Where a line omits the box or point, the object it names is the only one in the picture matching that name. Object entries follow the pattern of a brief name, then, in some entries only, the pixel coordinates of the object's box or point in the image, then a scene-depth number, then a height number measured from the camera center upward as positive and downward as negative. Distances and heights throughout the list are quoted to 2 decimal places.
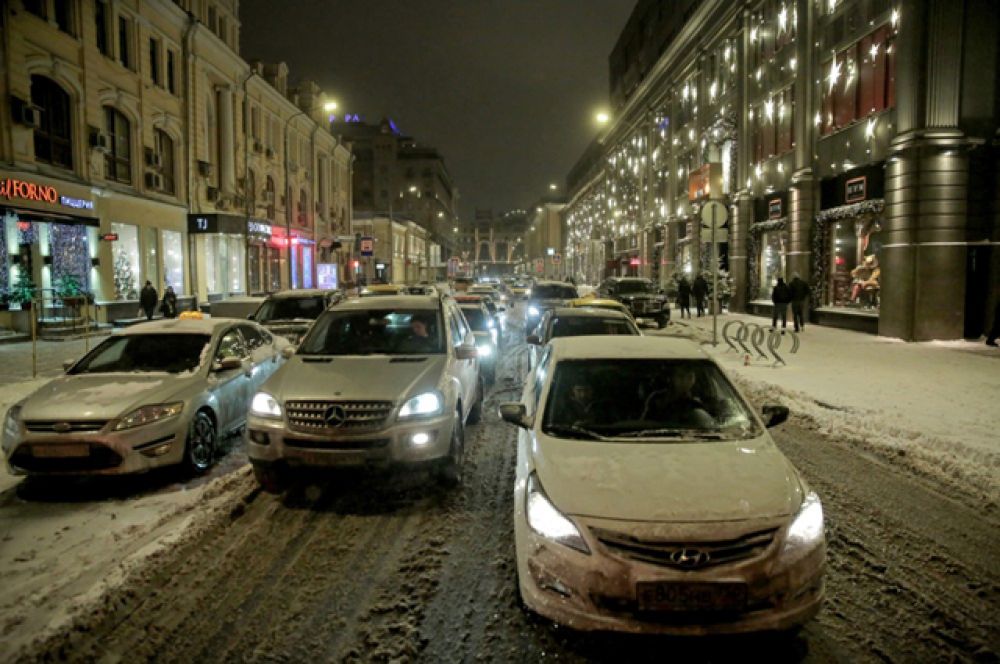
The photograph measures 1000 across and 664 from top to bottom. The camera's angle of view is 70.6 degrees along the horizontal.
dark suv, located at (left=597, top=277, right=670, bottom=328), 26.62 -0.33
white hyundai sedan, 3.55 -1.27
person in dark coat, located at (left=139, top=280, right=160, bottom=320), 25.84 -0.31
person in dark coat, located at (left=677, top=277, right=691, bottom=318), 31.75 -0.25
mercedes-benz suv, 6.15 -1.12
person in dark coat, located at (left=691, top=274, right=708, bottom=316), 30.83 -0.03
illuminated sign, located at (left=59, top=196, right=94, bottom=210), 22.94 +2.91
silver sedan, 6.53 -1.15
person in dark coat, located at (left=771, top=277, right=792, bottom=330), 21.68 -0.27
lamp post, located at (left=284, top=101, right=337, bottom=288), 39.92 +10.80
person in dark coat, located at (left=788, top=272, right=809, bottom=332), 22.66 -0.25
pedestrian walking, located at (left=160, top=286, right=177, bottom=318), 27.56 -0.55
